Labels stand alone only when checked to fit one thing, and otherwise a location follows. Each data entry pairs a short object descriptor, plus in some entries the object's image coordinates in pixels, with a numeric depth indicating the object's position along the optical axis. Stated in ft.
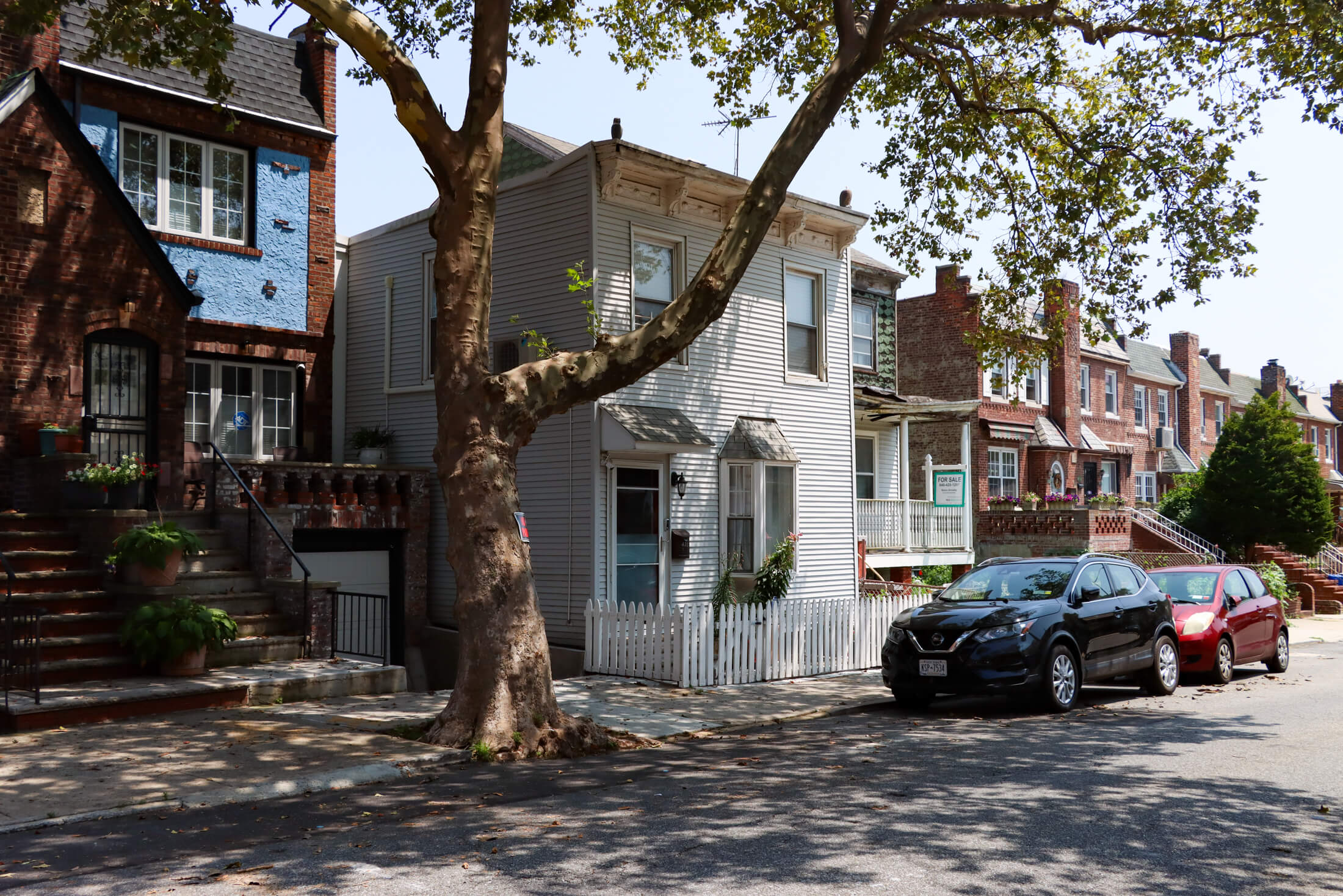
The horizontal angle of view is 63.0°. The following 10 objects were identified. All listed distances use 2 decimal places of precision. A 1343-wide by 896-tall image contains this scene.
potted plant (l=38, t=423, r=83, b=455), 44.42
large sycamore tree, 32.22
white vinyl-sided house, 52.11
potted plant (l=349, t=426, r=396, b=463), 57.77
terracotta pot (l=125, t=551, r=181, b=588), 39.81
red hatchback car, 48.14
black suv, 38.09
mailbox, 54.54
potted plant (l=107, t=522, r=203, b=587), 39.29
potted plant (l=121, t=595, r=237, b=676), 37.11
